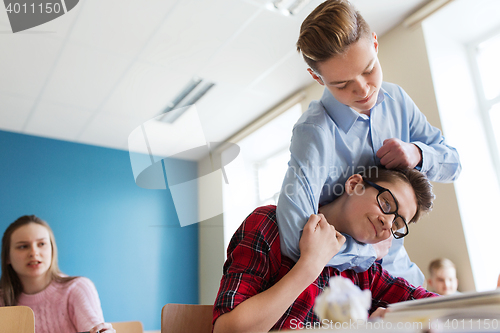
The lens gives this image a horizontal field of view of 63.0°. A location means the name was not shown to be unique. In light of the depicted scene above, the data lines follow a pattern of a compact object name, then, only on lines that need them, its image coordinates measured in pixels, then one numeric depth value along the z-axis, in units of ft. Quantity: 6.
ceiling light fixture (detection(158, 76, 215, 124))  11.20
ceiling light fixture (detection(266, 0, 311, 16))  8.32
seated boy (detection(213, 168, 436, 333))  2.56
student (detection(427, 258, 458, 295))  7.09
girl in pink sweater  6.17
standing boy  3.07
